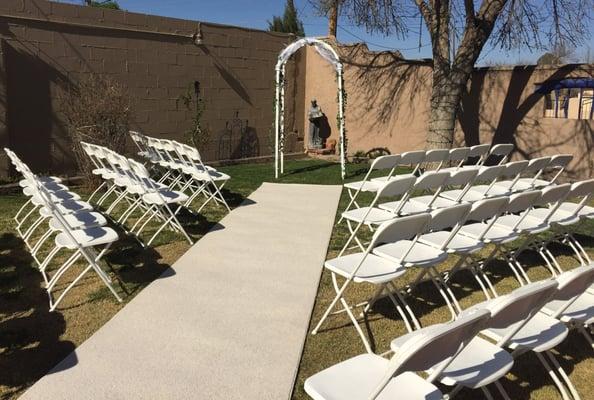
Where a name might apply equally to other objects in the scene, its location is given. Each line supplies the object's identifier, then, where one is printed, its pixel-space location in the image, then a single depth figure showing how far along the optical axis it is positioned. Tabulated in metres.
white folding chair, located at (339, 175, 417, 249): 4.43
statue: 12.05
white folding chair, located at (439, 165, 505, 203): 5.27
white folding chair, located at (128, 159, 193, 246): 4.98
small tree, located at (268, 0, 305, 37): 28.88
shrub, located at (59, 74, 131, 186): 7.70
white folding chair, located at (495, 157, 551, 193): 5.70
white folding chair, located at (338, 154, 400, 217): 5.76
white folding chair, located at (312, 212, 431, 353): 2.95
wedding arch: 9.06
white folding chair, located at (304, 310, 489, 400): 1.77
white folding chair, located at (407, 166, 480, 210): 5.00
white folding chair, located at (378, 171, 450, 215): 4.75
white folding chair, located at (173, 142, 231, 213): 6.25
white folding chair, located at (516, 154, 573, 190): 5.98
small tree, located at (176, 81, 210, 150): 10.00
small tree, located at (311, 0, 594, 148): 8.84
